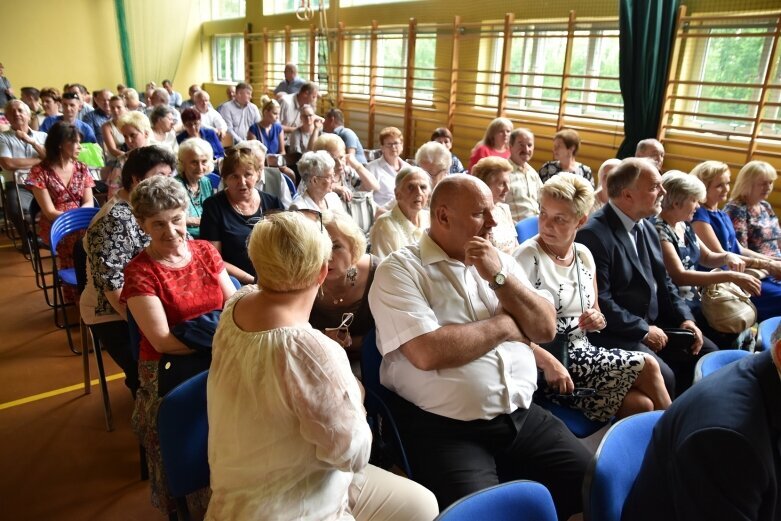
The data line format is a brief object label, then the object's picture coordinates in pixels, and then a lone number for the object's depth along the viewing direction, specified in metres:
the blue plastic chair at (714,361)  1.79
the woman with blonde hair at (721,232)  3.62
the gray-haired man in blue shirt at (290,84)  8.94
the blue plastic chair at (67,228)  3.34
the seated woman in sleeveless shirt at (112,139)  5.84
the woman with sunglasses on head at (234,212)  3.12
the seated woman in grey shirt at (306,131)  6.31
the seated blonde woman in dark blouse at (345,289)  2.31
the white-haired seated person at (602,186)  4.09
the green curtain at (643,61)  5.94
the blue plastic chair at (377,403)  1.89
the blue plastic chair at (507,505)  1.08
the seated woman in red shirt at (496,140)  5.21
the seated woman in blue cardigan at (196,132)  5.51
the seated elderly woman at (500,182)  3.46
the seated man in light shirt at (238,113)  8.10
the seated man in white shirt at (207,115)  7.52
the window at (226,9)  14.62
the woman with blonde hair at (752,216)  4.07
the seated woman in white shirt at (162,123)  5.28
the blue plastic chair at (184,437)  1.52
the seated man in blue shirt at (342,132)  5.83
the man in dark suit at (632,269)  2.65
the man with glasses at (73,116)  6.13
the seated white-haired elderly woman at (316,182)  3.63
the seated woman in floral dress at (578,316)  2.30
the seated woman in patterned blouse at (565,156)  4.85
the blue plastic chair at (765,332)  2.29
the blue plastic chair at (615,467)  1.29
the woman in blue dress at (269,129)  6.50
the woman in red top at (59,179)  3.96
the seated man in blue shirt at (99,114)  7.10
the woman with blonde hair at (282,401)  1.22
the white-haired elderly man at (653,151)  4.66
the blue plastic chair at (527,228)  3.57
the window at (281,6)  12.31
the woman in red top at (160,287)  2.04
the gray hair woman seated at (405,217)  3.12
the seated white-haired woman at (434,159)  4.23
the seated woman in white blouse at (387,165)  4.80
